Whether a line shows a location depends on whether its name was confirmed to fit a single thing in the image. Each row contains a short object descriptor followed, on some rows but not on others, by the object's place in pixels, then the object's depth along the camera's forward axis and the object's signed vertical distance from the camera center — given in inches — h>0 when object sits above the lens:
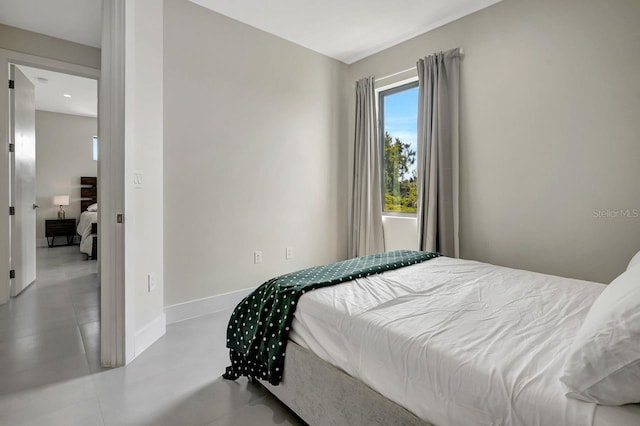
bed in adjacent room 203.3 -3.9
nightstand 253.3 -13.1
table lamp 254.2 +9.7
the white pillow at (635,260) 59.5 -9.0
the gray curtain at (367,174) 148.3 +17.9
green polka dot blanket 60.7 -21.7
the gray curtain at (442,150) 118.2 +23.0
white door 131.8 +12.8
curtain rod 133.8 +59.6
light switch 89.8 +9.4
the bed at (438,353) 34.6 -18.3
